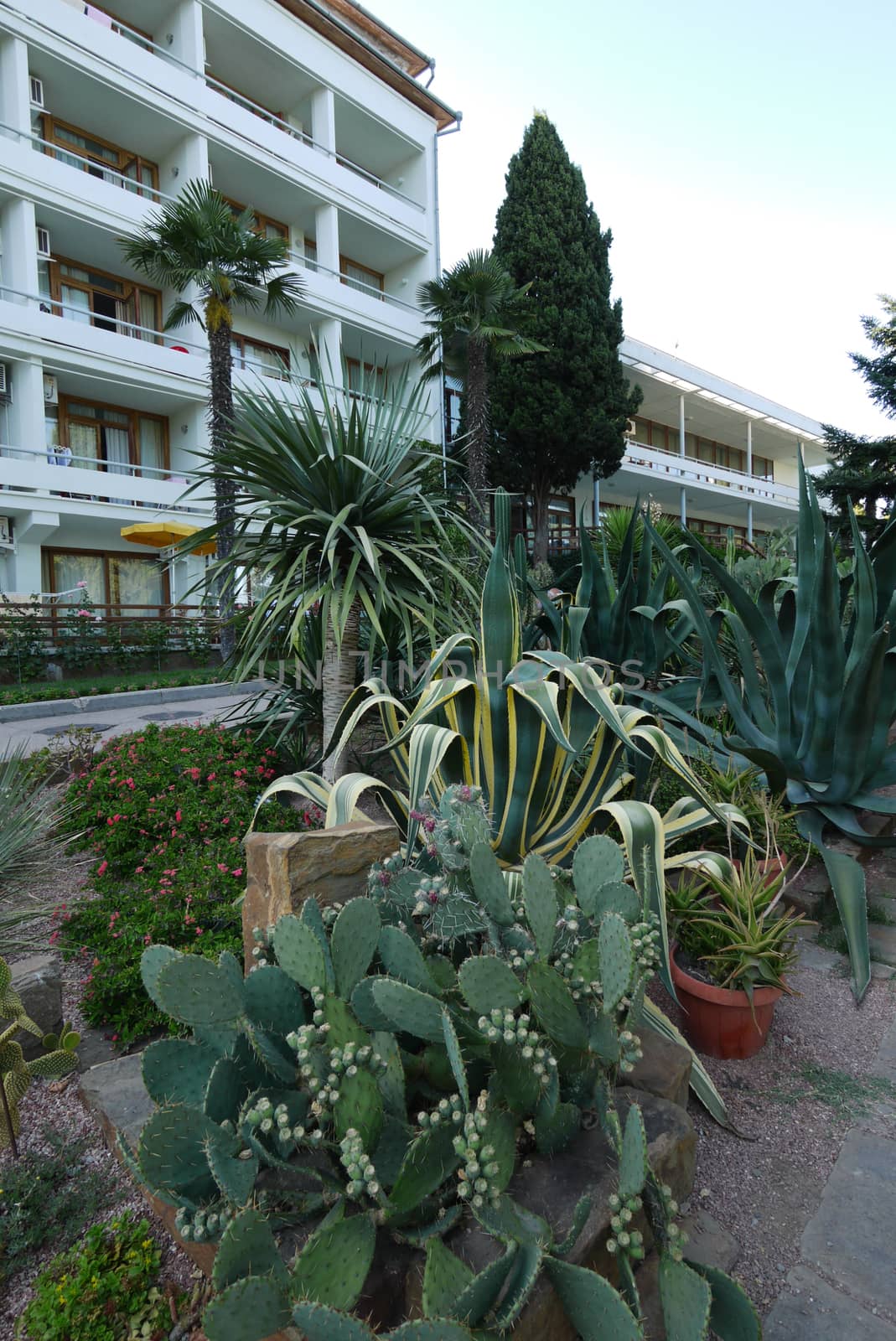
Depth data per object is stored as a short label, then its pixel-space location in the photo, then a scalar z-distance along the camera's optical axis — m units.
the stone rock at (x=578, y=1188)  1.13
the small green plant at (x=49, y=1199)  1.44
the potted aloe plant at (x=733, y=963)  2.09
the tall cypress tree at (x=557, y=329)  17.14
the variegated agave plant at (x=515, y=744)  2.33
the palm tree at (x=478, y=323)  14.21
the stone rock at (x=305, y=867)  1.86
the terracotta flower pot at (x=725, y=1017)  2.08
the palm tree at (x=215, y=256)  11.23
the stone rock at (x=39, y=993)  2.01
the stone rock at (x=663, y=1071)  1.60
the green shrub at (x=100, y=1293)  1.25
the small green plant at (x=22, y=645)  10.42
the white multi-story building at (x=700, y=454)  22.64
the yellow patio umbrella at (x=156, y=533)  13.05
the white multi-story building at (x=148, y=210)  13.08
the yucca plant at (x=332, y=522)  3.36
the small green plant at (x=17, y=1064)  1.56
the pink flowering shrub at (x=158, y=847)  2.29
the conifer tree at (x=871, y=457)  20.14
